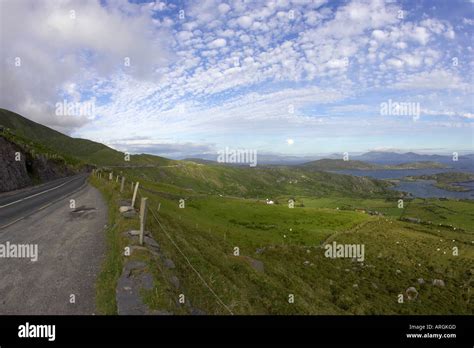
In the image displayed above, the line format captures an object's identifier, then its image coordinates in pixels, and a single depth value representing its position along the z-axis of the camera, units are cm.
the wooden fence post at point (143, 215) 1817
